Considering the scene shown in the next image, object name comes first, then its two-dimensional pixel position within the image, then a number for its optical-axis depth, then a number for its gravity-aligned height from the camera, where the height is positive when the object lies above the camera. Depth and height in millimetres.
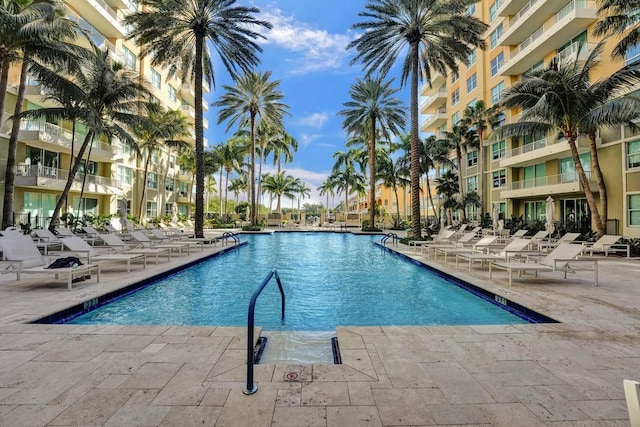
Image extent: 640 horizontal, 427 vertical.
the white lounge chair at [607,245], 13708 -936
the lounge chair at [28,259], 7000 -821
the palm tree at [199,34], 17594 +10692
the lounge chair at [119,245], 10898 -709
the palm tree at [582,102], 14766 +5737
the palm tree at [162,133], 28250 +7786
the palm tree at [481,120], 27172 +8641
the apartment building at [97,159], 20062 +5125
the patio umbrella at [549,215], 15445 +389
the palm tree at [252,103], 30625 +11398
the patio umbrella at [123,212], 19241 +740
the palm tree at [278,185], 49128 +5929
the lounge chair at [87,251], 9000 -702
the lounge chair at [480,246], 12082 -867
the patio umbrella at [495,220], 19422 +195
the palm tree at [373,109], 29109 +10239
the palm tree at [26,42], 11805 +6878
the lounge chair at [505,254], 9847 -972
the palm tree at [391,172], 39125 +6169
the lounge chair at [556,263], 8023 -1016
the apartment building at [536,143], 18078 +5980
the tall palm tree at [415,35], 17531 +10519
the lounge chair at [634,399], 1405 -752
